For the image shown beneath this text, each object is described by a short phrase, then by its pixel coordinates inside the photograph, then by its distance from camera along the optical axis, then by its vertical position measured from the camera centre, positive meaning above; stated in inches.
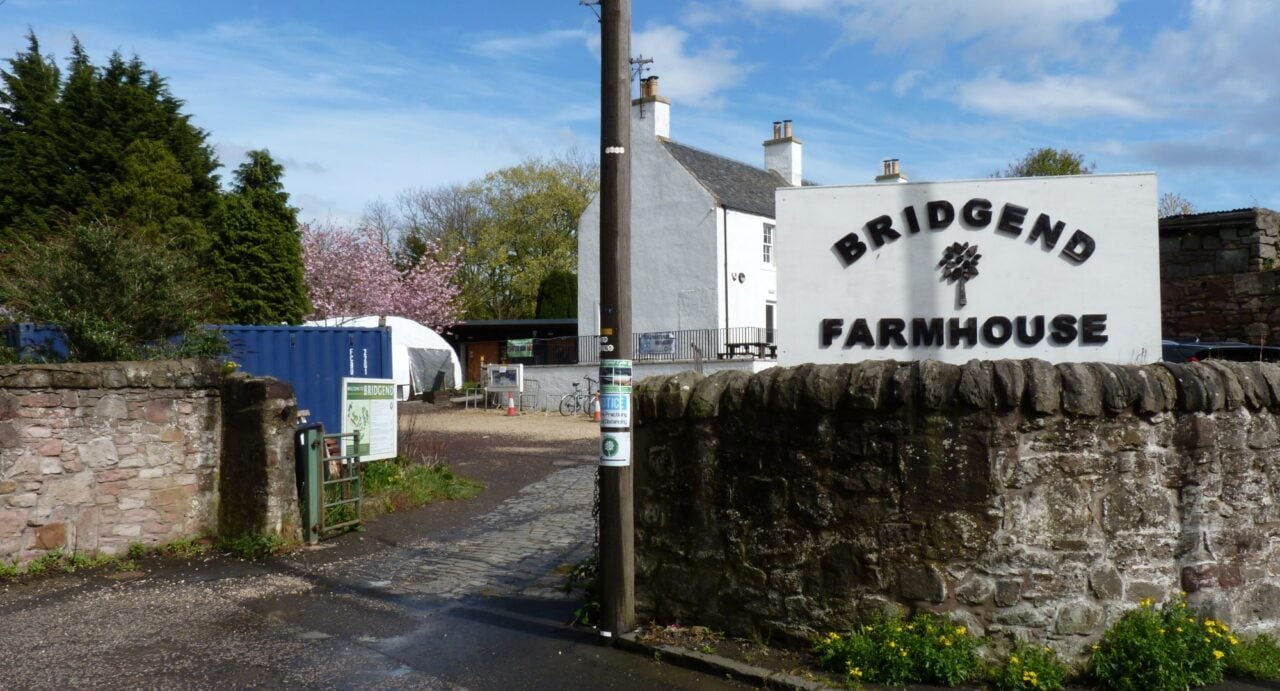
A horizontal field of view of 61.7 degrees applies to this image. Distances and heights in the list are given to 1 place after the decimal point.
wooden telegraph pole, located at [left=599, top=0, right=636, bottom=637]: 283.6 +13.0
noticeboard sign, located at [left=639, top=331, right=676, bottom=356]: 1350.9 +36.3
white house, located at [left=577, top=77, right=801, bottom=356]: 1379.2 +171.9
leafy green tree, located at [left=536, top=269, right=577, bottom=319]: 1979.6 +142.6
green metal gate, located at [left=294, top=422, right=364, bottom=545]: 440.5 -48.4
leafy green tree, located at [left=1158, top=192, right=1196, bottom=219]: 1475.1 +223.6
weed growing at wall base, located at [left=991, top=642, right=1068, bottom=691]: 230.8 -66.0
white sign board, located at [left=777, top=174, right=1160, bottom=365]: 291.0 +27.3
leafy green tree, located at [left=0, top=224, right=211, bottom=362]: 438.6 +36.6
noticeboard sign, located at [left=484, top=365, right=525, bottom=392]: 1338.6 -5.5
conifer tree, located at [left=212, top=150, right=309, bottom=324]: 1010.7 +120.3
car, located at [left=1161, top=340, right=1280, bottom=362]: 589.3 +7.5
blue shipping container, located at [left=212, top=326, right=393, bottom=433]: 584.1 +10.6
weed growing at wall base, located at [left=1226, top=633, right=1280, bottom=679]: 237.5 -66.2
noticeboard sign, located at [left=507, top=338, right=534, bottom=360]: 1551.4 +38.0
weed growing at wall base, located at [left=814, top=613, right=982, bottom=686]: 236.5 -63.8
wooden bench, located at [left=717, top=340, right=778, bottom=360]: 1253.0 +25.7
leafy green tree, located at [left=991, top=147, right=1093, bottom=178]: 1739.7 +339.2
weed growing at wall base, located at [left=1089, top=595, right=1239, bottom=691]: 227.9 -61.7
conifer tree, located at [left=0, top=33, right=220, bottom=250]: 1209.4 +272.5
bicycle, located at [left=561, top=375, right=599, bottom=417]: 1272.1 -34.5
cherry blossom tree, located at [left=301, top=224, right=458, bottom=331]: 1911.9 +170.5
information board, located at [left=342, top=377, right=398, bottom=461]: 510.3 -18.8
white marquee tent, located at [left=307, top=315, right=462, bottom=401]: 1450.5 +26.2
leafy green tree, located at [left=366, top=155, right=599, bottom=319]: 2181.3 +291.7
